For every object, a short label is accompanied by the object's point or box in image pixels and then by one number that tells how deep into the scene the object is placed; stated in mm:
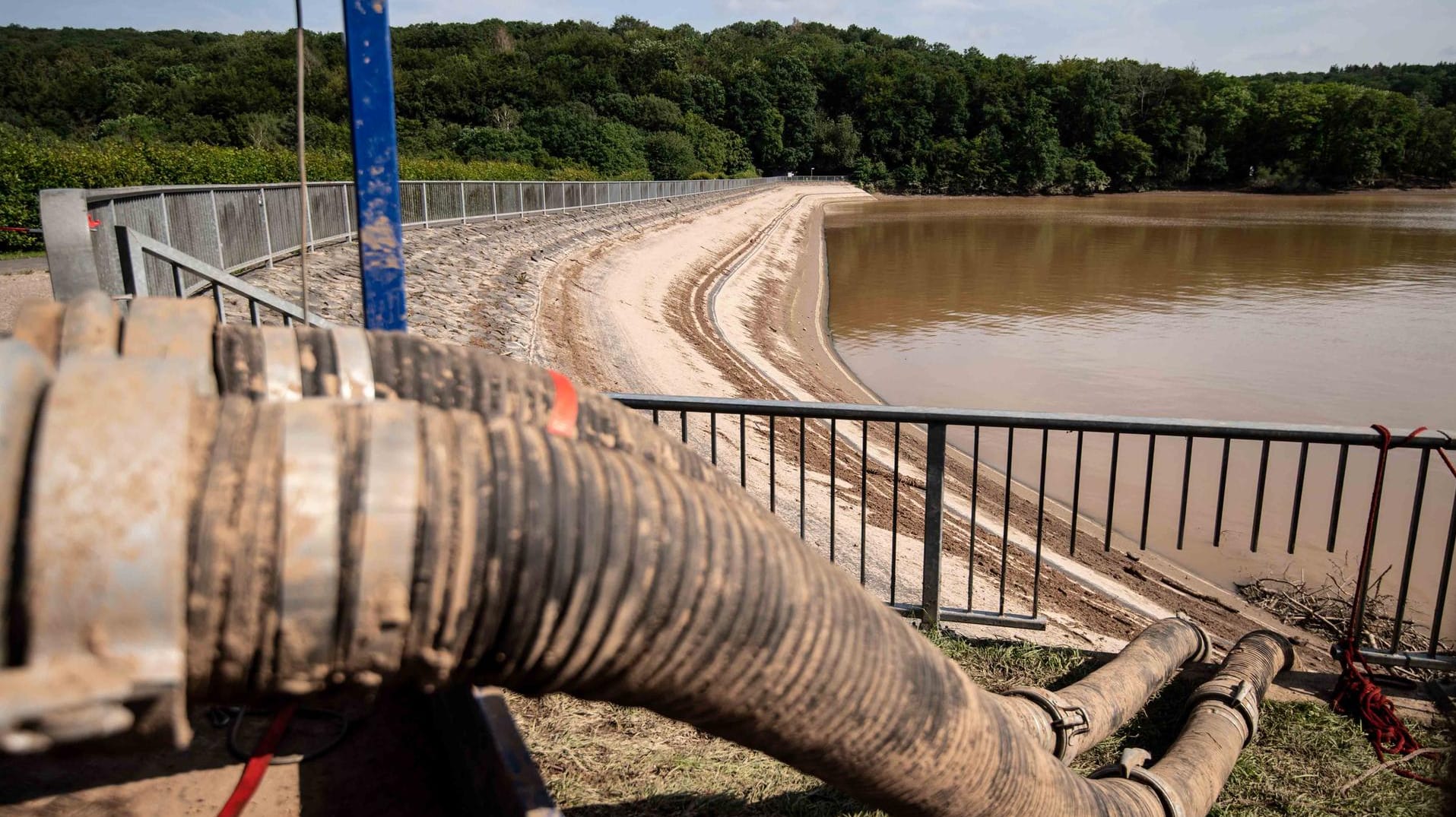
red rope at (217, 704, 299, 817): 2109
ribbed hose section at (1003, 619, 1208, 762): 3732
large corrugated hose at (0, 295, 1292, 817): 1383
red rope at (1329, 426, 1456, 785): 4188
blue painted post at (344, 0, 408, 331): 3539
